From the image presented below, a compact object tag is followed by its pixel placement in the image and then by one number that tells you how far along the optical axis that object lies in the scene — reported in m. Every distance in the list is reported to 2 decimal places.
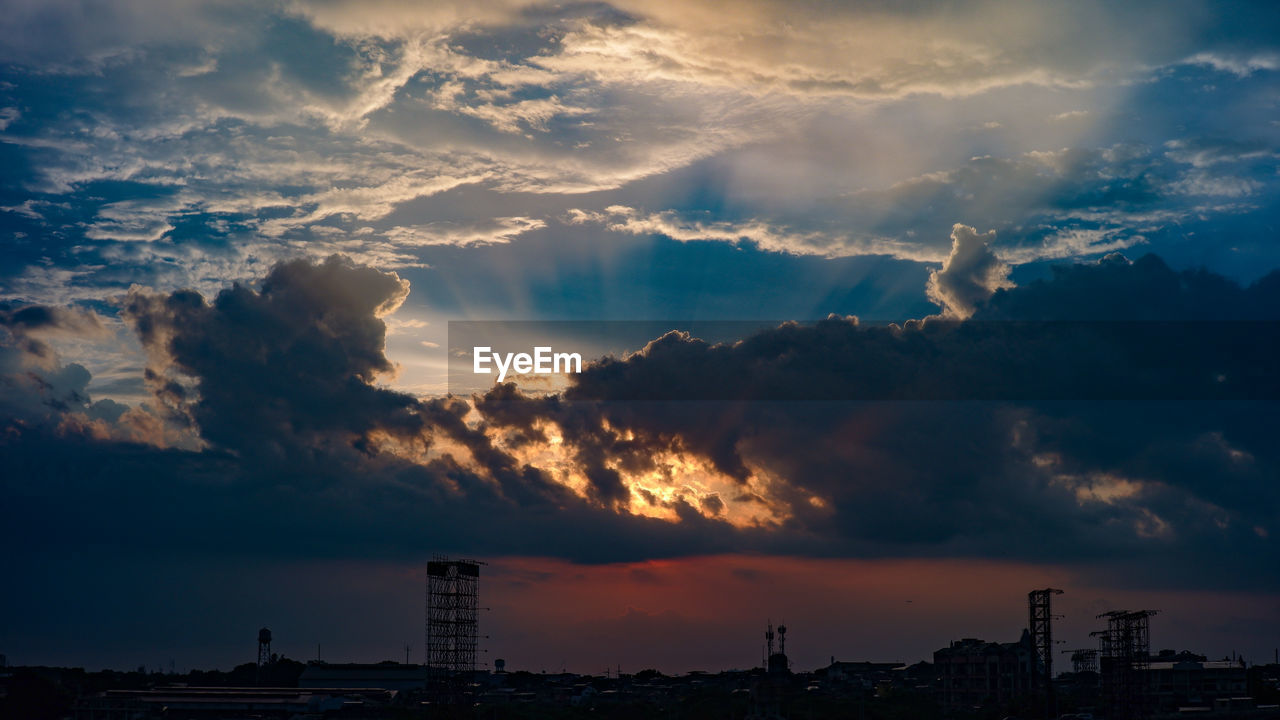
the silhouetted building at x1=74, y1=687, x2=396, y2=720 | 193.00
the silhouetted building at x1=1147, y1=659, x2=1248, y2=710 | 188.62
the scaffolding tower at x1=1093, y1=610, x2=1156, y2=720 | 150.88
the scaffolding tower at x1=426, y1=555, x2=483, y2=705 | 154.62
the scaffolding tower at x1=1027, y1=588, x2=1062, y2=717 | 175.75
